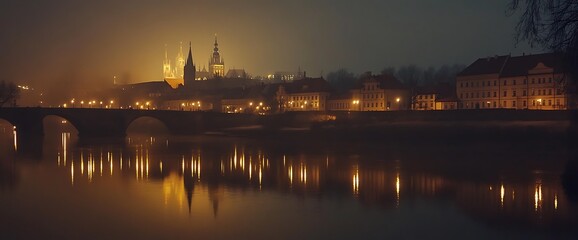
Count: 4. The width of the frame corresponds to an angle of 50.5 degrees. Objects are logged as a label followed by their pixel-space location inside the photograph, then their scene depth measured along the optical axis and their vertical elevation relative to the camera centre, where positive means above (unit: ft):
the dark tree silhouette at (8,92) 336.88 +14.21
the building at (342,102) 324.80 +6.17
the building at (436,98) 276.21 +7.00
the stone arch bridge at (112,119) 246.06 -1.69
